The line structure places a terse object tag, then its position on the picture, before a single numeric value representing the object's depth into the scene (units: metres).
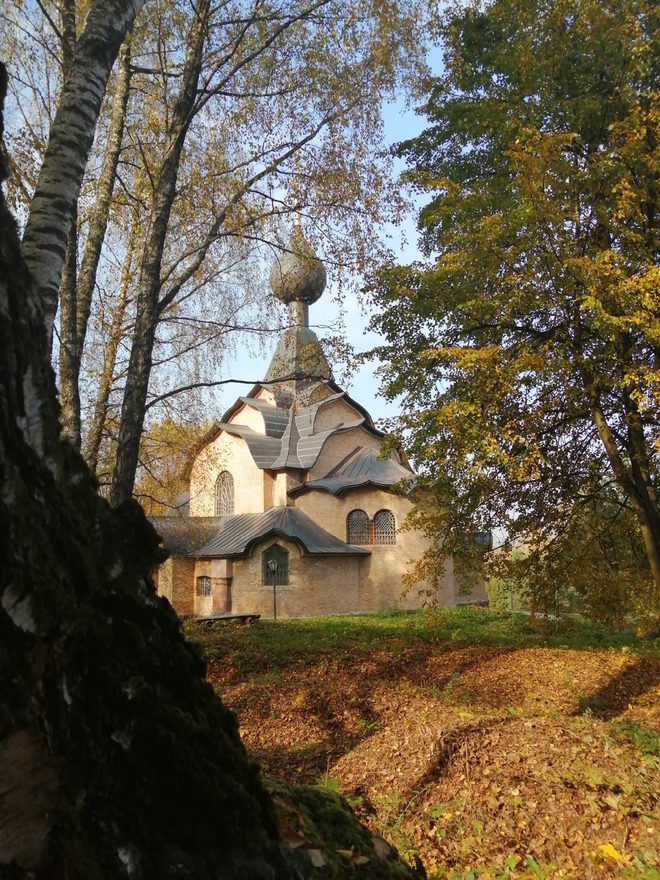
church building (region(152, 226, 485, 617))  23.64
